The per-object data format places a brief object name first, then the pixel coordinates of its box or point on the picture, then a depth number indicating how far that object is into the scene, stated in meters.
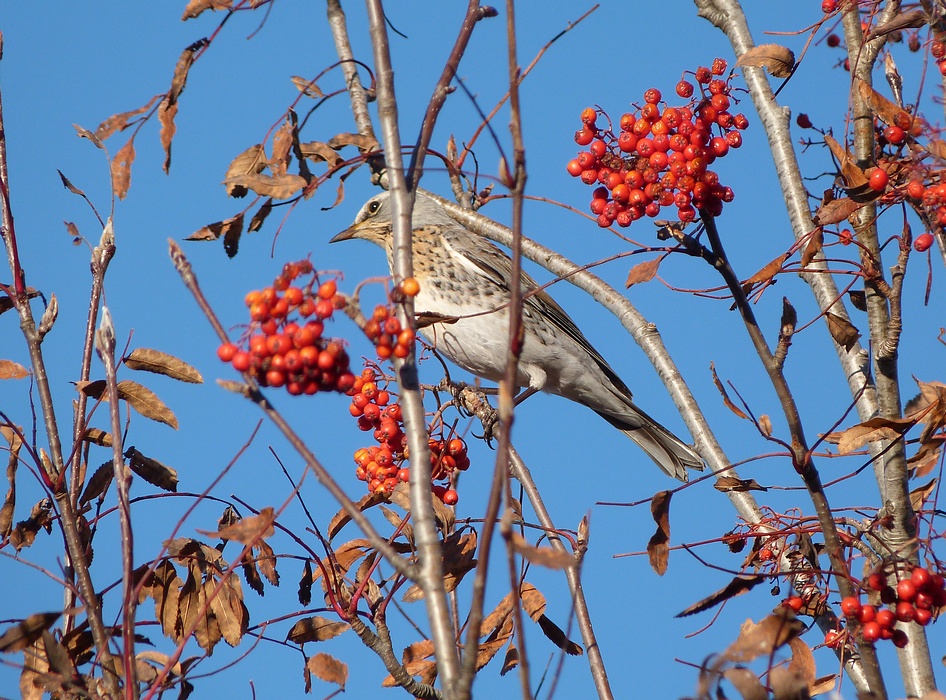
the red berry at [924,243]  5.00
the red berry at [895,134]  5.17
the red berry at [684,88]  4.89
